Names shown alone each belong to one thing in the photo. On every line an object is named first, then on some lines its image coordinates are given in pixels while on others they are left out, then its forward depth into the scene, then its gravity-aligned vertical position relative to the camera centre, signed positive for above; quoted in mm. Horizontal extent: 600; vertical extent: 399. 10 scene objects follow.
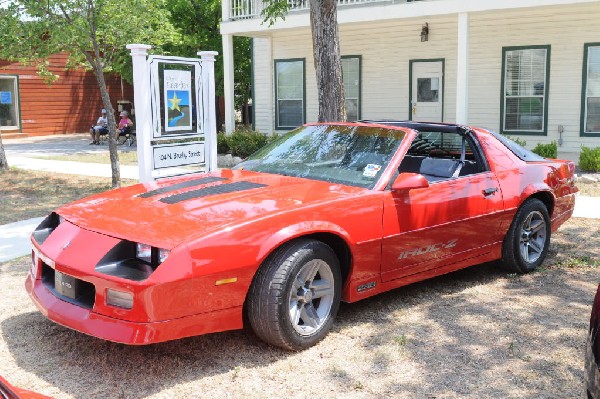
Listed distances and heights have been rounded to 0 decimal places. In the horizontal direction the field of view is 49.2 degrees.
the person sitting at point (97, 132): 23016 -827
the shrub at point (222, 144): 16828 -931
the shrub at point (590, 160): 12648 -1046
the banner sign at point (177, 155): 7805 -573
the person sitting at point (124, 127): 22516 -639
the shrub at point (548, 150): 12969 -878
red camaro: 3789 -846
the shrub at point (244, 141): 16031 -842
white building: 14328 +1062
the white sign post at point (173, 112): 7582 -46
